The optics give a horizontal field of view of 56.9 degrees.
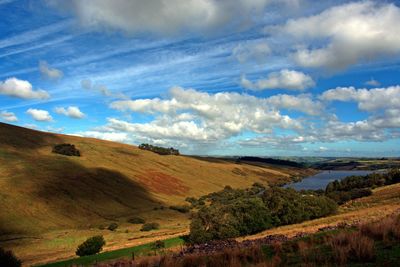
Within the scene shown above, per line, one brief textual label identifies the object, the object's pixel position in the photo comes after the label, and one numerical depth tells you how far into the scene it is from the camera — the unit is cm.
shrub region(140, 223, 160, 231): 6756
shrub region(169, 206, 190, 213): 9403
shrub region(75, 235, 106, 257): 4166
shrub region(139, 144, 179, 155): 19188
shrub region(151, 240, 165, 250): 3763
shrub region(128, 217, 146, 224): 7586
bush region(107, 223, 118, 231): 6783
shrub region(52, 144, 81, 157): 12119
